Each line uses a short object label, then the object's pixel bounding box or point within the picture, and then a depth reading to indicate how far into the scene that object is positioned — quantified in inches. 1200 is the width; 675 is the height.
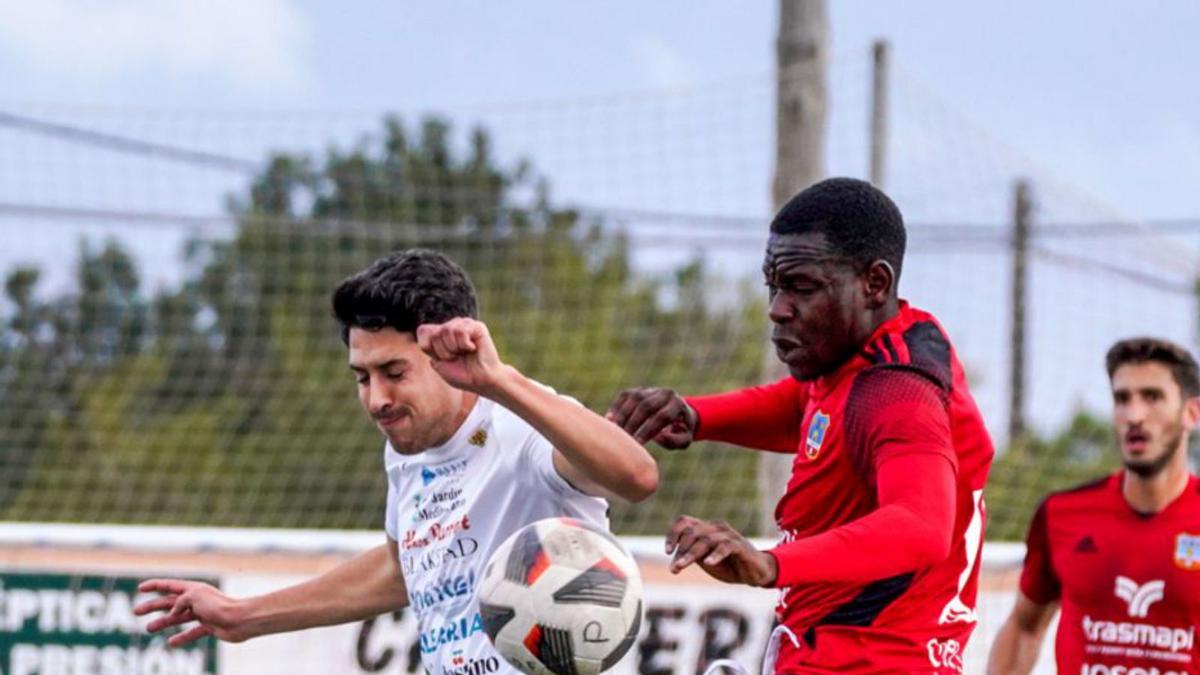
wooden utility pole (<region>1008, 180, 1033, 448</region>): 1130.0
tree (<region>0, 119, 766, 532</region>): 1357.0
